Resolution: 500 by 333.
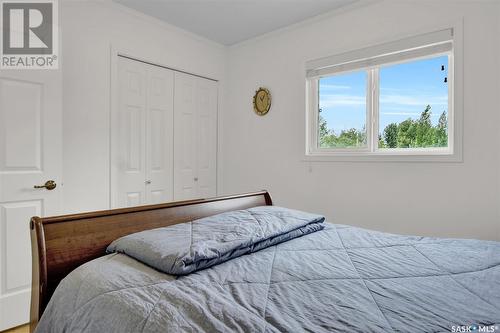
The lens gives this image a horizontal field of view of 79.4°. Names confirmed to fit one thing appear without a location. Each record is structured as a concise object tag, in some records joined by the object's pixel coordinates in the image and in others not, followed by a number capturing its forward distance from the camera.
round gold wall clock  3.33
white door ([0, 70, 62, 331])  1.98
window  2.36
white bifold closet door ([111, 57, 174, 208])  2.76
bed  0.81
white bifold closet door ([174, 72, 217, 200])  3.27
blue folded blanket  1.11
